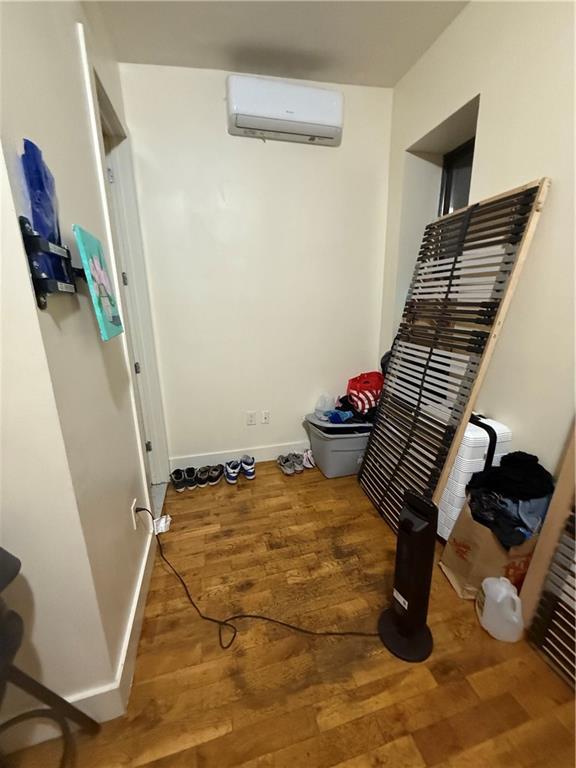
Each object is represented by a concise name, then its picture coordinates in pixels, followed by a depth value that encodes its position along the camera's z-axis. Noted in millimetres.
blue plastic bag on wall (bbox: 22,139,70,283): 773
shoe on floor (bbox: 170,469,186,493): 2297
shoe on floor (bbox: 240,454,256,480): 2407
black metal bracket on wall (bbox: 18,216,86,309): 748
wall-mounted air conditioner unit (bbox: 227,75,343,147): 1873
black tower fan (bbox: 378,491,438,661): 1114
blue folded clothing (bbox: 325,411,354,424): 2365
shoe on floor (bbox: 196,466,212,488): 2337
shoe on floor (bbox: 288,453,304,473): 2471
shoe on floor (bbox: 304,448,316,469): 2547
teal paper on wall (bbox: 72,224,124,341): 951
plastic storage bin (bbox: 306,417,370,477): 2326
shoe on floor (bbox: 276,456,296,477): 2445
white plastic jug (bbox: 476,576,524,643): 1256
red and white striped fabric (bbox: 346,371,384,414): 2400
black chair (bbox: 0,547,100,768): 727
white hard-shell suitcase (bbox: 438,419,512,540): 1541
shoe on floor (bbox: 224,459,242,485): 2369
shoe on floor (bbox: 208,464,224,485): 2355
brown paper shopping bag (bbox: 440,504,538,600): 1312
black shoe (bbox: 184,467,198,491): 2311
